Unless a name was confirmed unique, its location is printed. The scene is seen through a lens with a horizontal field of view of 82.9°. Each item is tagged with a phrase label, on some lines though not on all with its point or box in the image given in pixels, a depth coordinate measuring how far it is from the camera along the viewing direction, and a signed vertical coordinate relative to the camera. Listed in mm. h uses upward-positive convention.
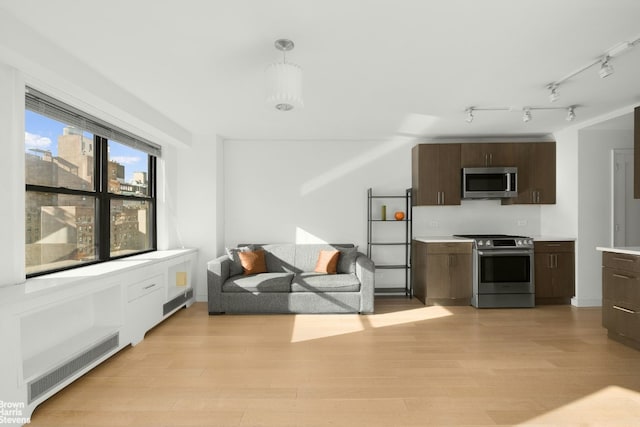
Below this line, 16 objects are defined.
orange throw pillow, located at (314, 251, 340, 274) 4840 -665
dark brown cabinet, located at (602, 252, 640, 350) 3205 -789
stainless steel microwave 5020 +410
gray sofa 4398 -980
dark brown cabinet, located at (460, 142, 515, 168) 5098 +807
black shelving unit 5273 -419
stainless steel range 4684 -789
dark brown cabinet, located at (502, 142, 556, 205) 5082 +605
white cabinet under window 2115 -871
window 2871 +241
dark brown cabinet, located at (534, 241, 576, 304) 4781 -754
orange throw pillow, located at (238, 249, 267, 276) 4773 -659
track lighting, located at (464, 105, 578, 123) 3938 +1137
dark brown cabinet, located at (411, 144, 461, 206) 5098 +554
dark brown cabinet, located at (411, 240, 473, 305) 4781 -776
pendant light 2312 +826
